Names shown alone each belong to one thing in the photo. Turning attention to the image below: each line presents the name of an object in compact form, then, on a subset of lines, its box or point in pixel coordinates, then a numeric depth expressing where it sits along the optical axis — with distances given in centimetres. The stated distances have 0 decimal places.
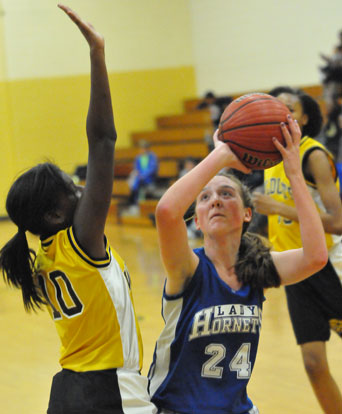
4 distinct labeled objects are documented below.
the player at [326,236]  644
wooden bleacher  2483
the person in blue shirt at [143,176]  2556
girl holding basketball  423
